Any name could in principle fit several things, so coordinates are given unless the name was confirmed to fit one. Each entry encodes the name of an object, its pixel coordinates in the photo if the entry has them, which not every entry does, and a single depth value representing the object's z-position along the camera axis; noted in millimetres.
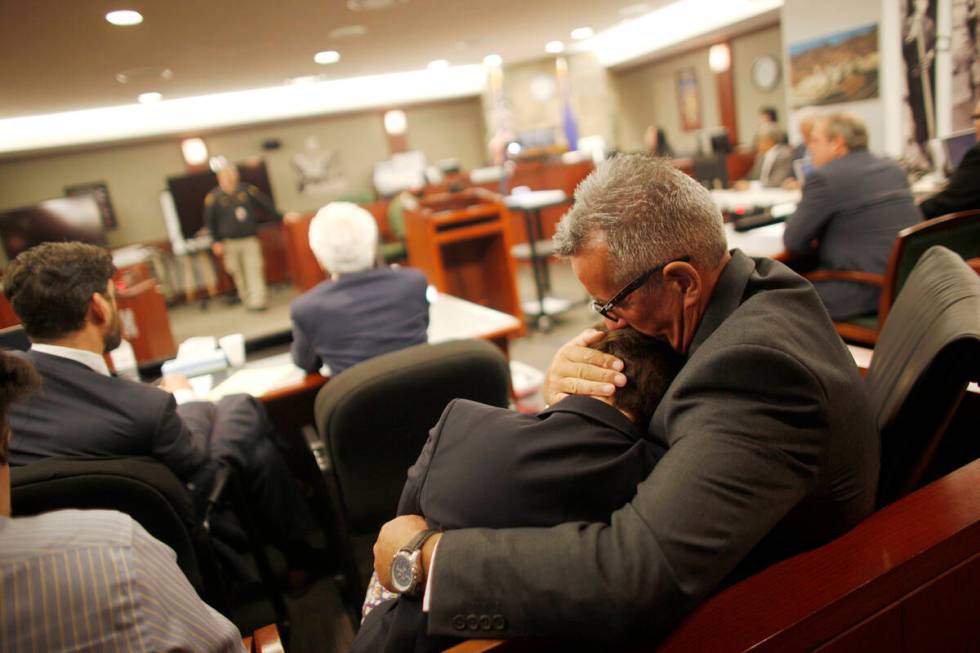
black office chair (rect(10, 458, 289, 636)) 1168
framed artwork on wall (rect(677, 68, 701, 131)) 9945
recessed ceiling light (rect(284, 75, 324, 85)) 7901
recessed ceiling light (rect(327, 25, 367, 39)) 5266
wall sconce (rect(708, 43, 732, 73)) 9016
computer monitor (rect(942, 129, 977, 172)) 3762
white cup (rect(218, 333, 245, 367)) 2514
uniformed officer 7293
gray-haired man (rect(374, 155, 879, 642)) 731
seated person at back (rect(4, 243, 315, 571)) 1465
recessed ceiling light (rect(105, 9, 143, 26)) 3788
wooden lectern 4615
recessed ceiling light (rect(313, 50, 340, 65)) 6344
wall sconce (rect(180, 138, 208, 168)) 9266
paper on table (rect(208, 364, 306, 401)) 2258
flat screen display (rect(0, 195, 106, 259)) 7106
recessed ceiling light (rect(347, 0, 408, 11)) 4430
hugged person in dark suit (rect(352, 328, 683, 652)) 827
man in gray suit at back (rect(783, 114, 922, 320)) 2684
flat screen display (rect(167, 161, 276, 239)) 9000
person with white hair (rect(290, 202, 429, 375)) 2201
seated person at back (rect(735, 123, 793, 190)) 5586
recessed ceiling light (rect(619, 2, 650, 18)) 6543
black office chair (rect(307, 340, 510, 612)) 1574
